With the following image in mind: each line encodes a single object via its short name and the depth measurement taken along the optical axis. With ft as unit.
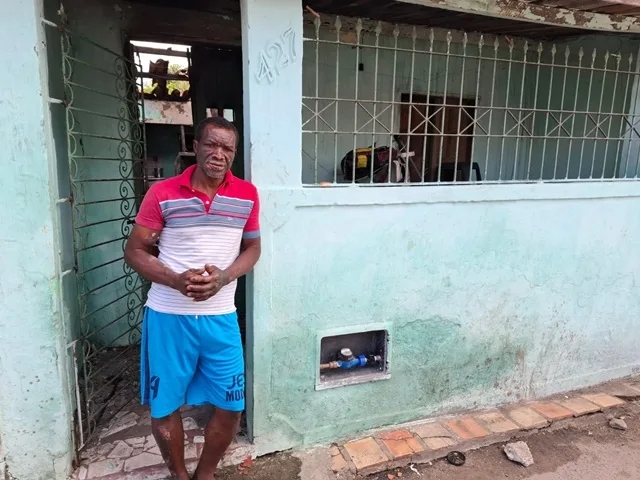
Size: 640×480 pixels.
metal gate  11.32
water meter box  9.57
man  6.66
